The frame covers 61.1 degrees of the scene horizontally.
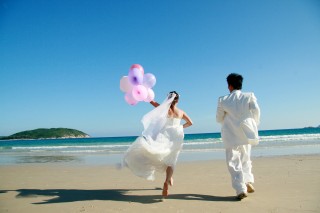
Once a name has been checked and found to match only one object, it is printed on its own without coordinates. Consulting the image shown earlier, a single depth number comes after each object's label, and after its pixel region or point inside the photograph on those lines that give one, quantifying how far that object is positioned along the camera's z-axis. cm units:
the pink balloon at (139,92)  507
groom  433
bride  466
